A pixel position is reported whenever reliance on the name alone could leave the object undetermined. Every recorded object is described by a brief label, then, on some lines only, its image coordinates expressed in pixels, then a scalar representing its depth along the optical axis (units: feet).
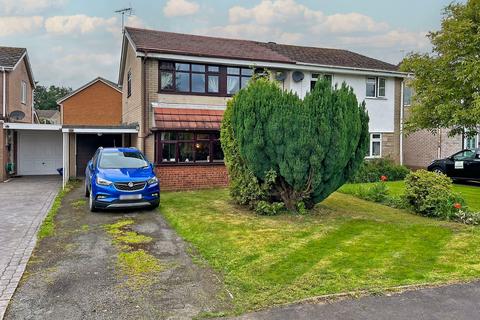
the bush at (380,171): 56.90
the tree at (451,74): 33.01
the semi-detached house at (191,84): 47.67
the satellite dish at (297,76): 57.00
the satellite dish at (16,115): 62.13
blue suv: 32.30
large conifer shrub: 28.86
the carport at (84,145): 62.28
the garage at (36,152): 66.44
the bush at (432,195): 31.37
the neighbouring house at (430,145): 71.31
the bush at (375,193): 39.78
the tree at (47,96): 250.16
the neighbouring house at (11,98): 58.44
